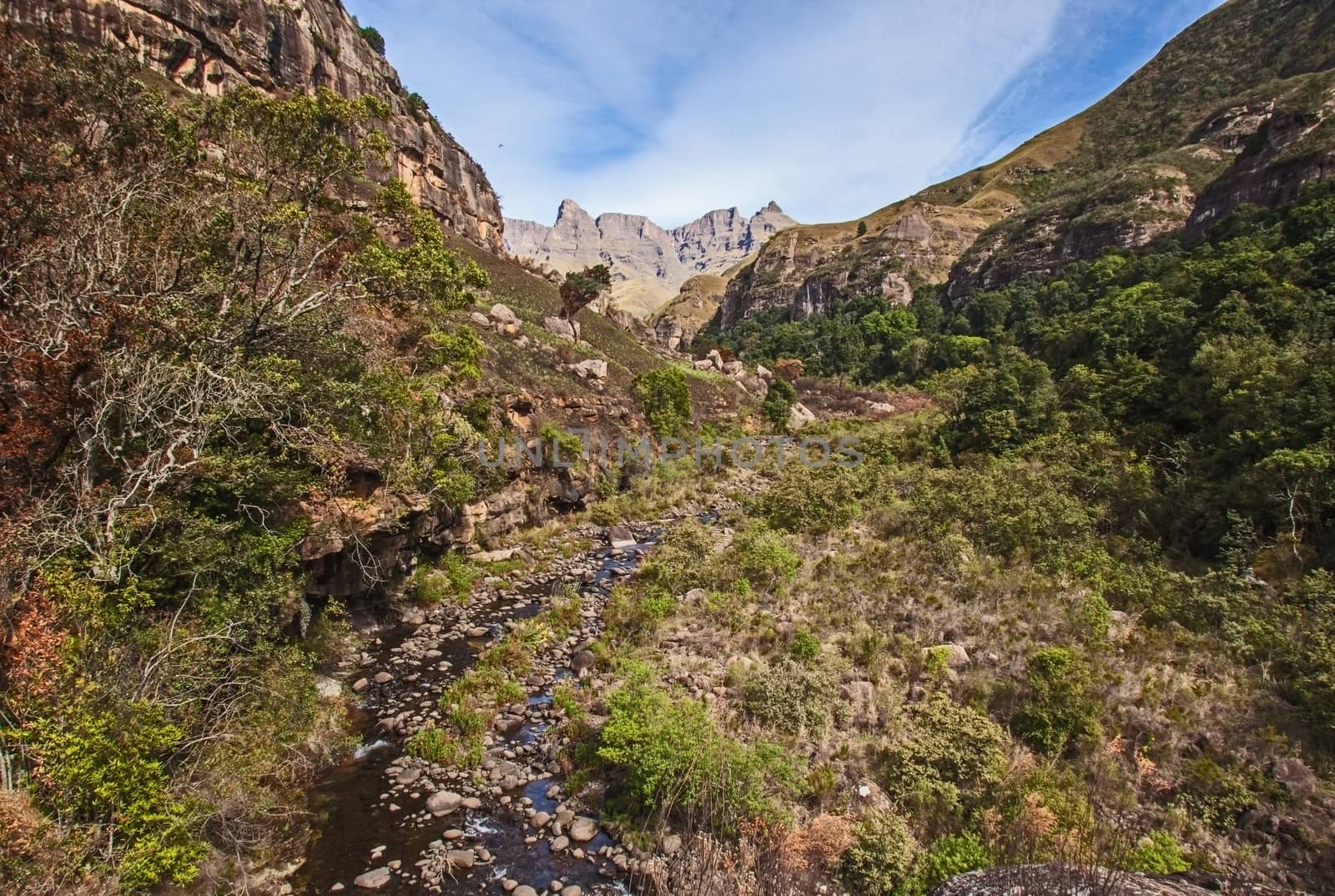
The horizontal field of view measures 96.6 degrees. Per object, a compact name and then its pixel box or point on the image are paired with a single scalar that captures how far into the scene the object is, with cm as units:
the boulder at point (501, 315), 4356
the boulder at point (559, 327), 5222
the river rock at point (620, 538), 2698
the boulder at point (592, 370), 4450
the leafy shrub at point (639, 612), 1689
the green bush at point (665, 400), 4338
